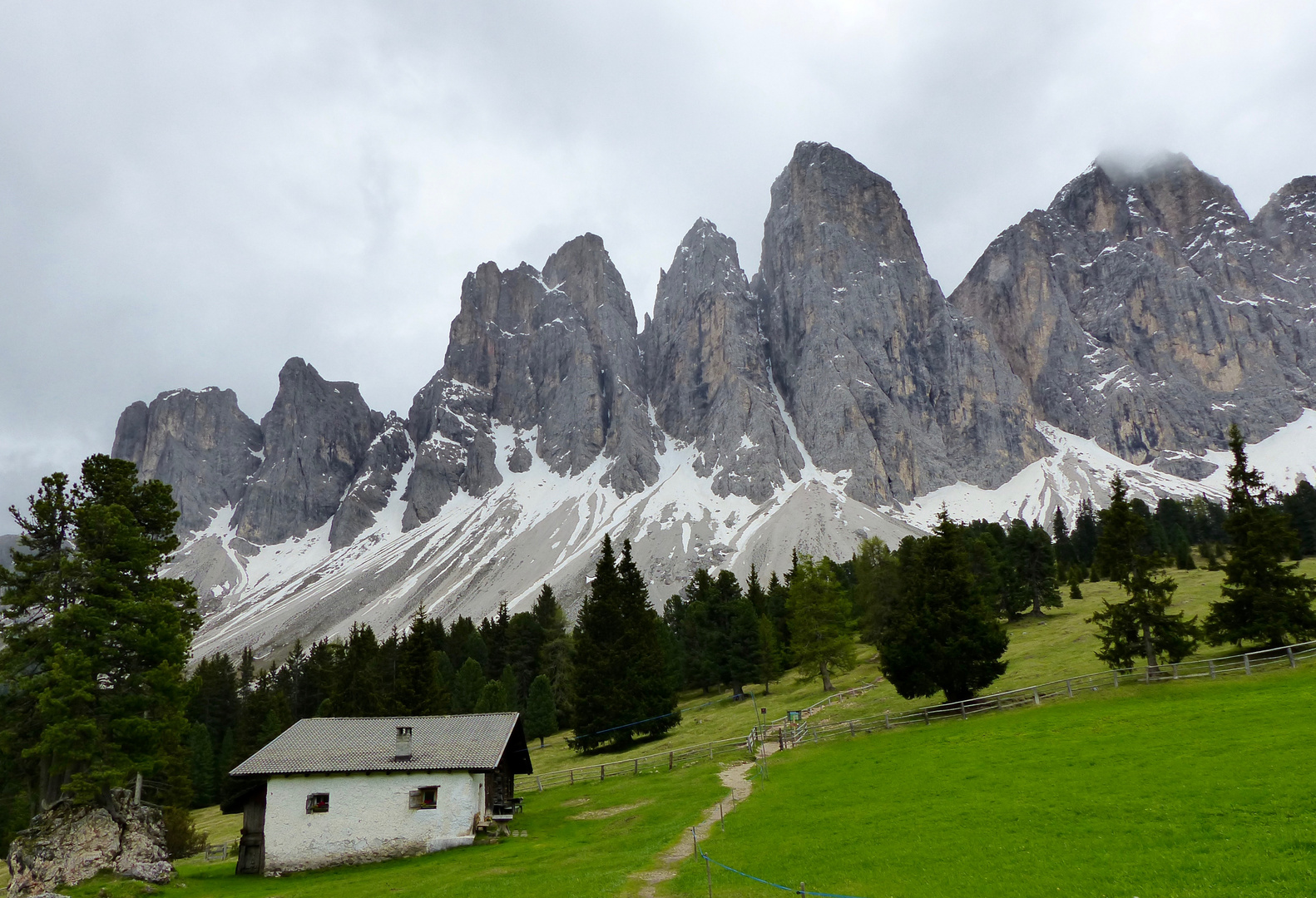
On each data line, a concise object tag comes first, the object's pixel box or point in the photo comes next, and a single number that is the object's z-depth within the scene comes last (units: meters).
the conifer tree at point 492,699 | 67.12
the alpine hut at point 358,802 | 31.70
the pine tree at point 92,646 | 29.36
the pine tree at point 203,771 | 70.94
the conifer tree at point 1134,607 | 37.06
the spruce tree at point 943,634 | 40.84
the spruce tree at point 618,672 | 51.53
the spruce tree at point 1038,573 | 70.38
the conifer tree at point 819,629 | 59.31
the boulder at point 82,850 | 27.48
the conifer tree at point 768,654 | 66.44
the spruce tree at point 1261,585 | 35.75
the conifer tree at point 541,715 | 70.56
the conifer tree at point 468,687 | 71.75
